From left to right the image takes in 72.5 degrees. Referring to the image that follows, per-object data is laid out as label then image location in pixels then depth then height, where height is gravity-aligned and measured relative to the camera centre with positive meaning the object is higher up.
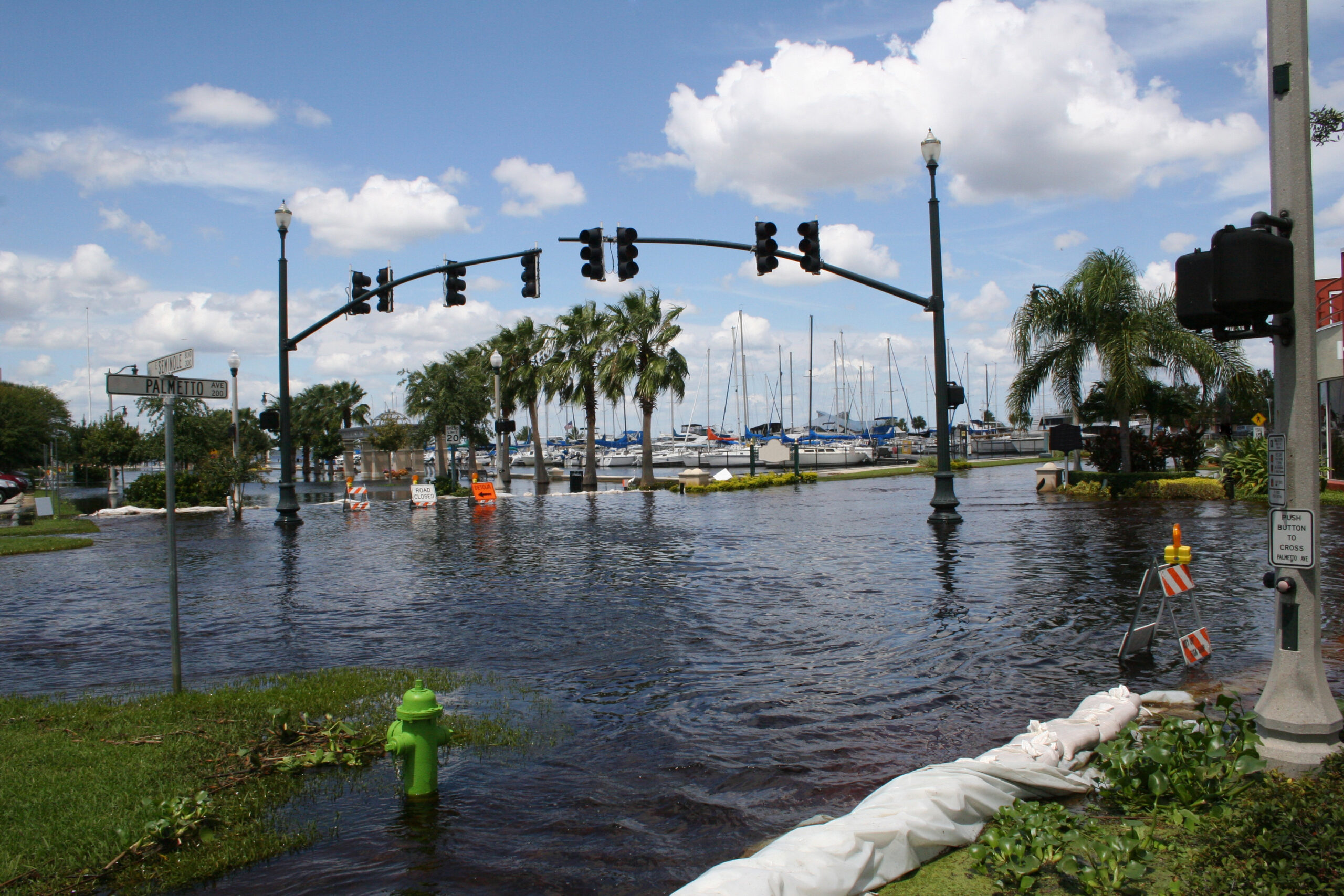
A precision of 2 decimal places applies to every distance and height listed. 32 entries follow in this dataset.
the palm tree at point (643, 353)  38.22 +4.13
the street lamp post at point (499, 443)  34.81 +0.56
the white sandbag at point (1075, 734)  5.62 -1.84
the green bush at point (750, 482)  36.81 -1.43
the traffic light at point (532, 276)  22.20 +4.34
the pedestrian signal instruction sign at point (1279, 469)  5.32 -0.19
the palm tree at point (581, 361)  40.16 +4.11
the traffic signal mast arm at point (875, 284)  20.81 +3.72
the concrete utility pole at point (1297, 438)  5.08 -0.01
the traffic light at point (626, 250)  20.44 +4.53
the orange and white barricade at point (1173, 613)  8.21 -1.62
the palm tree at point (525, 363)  45.03 +4.55
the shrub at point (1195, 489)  25.34 -1.42
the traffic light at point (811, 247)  19.50 +4.27
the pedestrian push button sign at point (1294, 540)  5.14 -0.59
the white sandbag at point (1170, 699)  6.66 -1.90
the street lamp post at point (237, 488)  27.70 -0.87
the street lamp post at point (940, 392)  20.75 +1.20
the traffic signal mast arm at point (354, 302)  23.34 +4.16
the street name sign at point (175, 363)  7.46 +0.82
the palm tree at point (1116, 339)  26.17 +3.01
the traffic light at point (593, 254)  20.34 +4.43
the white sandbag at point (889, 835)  3.80 -1.80
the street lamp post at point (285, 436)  24.83 +0.68
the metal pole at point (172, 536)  7.09 -0.58
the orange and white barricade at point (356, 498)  31.17 -1.42
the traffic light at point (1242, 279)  4.96 +0.87
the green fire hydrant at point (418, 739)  5.41 -1.70
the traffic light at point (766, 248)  20.02 +4.39
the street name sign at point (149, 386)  7.29 +0.62
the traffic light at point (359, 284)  24.30 +4.63
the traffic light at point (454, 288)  23.55 +4.34
